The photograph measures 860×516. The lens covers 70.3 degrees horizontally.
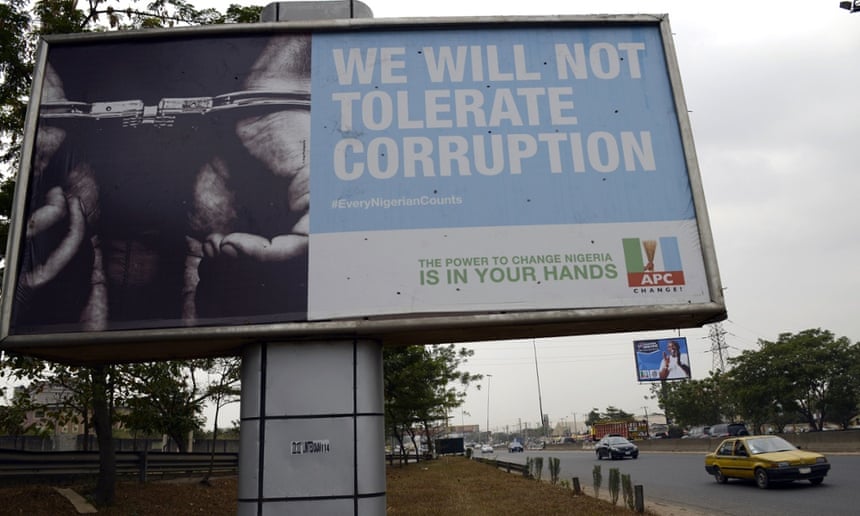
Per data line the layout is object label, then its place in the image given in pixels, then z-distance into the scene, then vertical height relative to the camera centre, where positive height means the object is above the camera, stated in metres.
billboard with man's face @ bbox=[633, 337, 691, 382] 42.09 +3.59
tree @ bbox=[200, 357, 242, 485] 15.59 +1.26
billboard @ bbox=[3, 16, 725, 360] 4.56 +1.87
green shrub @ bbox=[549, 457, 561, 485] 17.05 -1.40
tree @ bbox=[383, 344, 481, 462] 24.48 +1.79
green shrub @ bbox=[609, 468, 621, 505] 12.16 -1.34
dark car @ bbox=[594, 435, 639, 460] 30.88 -1.64
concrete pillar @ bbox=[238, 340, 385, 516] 4.14 +0.00
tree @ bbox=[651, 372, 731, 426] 65.62 +1.01
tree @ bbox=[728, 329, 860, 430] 47.81 +2.22
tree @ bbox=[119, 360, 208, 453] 11.50 +0.84
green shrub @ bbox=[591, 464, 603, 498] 13.53 -1.32
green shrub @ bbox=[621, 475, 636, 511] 11.45 -1.39
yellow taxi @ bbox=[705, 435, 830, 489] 14.23 -1.27
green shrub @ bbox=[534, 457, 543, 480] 18.76 -1.43
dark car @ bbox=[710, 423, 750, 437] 39.66 -1.29
